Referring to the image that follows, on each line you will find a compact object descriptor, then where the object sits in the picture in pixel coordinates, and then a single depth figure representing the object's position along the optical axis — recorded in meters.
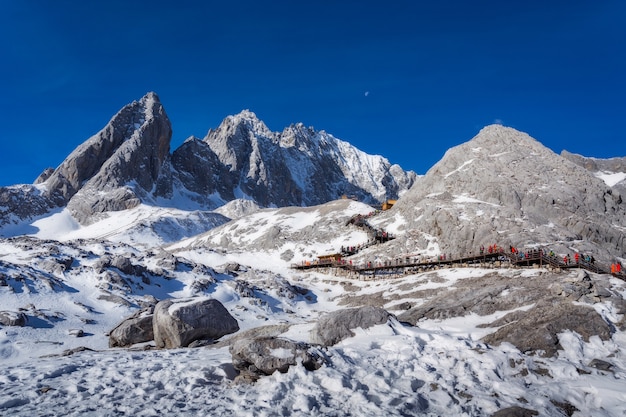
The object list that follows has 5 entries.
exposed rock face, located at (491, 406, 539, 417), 9.68
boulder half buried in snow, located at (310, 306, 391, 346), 15.38
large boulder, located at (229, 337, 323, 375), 11.99
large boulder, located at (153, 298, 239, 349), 18.92
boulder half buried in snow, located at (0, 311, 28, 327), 22.45
